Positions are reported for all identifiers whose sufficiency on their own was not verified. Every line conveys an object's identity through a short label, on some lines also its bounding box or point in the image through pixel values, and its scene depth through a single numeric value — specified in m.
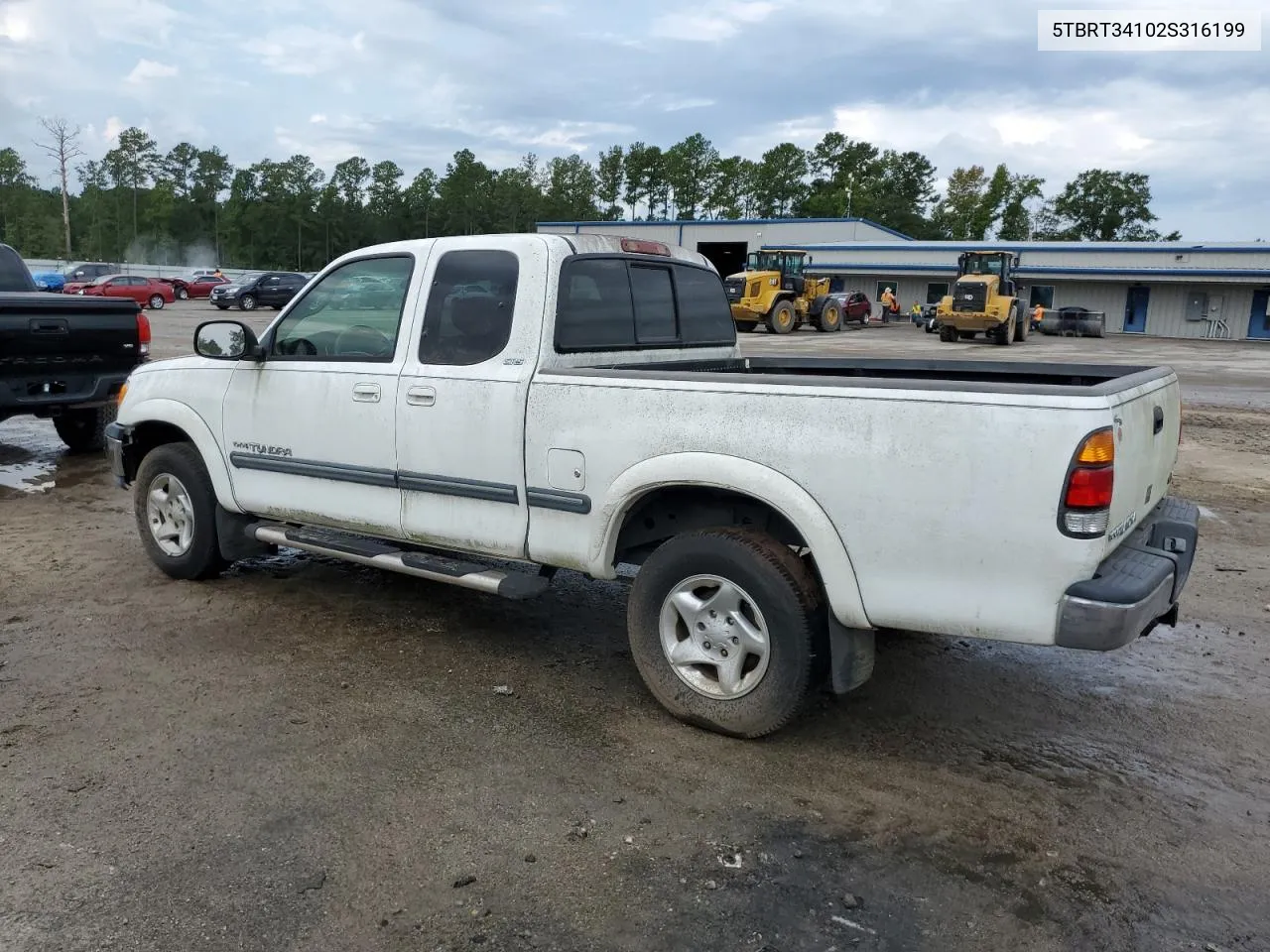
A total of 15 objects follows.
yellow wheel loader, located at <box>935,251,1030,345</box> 35.25
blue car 46.06
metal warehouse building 48.16
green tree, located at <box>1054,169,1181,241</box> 98.56
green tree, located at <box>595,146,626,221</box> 120.81
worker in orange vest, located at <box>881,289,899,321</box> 51.47
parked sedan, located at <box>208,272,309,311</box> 43.31
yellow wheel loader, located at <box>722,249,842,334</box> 36.66
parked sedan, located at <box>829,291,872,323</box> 46.58
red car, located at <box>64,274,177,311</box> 39.28
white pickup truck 3.35
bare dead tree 85.42
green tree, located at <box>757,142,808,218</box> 116.19
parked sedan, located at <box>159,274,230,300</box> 52.69
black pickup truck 8.77
